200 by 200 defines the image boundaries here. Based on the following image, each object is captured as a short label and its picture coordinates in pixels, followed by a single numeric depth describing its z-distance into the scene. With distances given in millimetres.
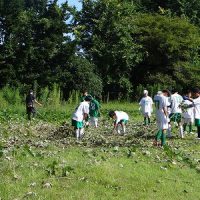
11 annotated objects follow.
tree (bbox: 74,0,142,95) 44312
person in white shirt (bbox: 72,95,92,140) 17625
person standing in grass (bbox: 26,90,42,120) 27109
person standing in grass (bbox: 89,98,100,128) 22234
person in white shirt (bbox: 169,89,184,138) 20334
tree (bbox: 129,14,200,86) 46656
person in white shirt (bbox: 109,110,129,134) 19467
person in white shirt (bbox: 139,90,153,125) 24266
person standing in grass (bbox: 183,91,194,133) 19166
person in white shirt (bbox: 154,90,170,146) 15555
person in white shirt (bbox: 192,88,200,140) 18328
